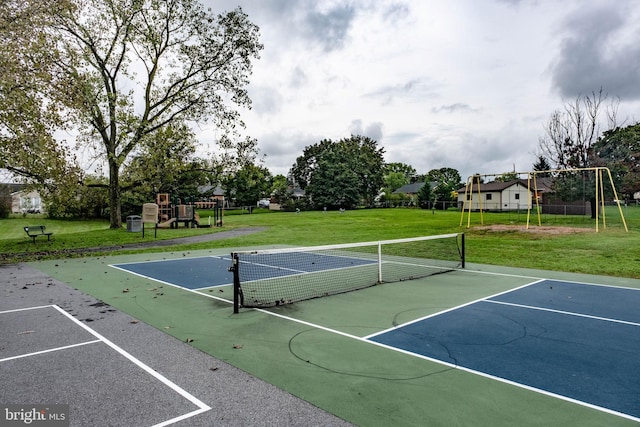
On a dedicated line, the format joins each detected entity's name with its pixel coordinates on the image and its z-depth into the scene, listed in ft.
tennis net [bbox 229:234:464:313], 31.94
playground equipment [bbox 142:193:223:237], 101.60
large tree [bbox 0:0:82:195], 52.06
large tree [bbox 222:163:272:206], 199.18
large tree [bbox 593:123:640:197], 106.52
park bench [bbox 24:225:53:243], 66.07
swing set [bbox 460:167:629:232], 101.24
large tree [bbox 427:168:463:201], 345.96
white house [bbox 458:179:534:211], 178.29
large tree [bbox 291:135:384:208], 198.80
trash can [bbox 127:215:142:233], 85.31
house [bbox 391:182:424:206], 274.28
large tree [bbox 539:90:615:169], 112.98
